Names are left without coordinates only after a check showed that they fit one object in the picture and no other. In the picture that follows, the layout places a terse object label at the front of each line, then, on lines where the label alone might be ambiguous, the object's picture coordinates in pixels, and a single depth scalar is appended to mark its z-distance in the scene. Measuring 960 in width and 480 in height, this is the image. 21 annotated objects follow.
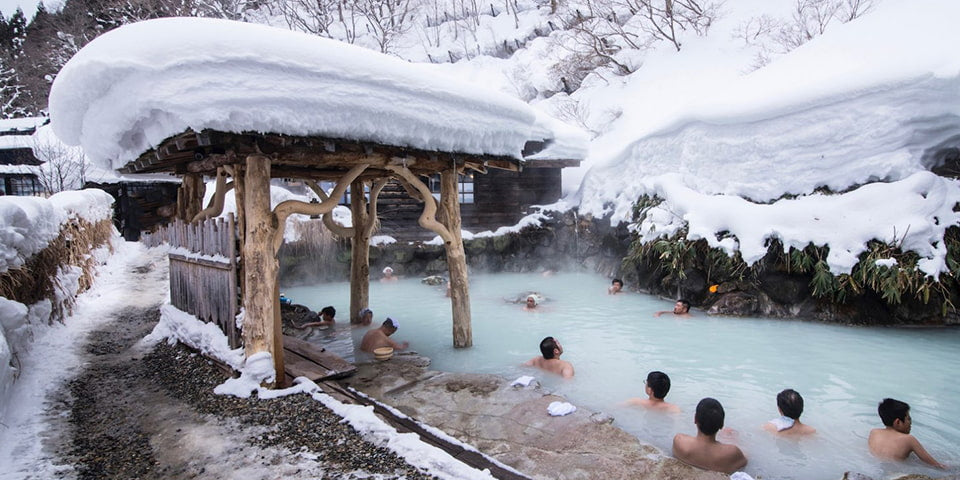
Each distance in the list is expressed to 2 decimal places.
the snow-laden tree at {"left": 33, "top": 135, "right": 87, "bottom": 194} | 16.27
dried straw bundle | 4.82
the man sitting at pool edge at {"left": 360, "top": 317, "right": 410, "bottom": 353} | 6.41
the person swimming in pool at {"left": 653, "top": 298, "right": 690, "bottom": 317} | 8.52
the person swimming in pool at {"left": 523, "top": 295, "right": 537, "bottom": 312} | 9.35
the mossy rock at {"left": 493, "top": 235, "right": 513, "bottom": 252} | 14.21
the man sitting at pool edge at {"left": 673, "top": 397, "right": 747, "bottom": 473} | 3.49
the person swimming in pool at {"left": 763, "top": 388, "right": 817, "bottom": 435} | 4.13
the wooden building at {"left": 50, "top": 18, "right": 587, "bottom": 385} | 3.52
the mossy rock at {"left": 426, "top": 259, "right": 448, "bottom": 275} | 13.52
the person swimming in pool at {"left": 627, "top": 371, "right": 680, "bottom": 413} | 4.61
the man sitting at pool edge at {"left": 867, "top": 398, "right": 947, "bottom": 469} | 3.65
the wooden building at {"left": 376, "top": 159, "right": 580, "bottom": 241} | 15.34
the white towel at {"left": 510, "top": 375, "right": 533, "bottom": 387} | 4.90
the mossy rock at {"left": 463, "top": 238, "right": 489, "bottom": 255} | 14.08
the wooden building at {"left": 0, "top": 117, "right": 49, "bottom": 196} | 18.59
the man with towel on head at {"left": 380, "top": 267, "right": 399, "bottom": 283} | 12.70
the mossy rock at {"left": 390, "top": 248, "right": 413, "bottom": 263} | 13.41
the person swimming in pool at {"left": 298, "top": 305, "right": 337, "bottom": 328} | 8.05
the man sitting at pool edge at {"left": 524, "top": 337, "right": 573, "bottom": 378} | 5.71
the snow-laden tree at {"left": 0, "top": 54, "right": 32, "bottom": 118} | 24.80
